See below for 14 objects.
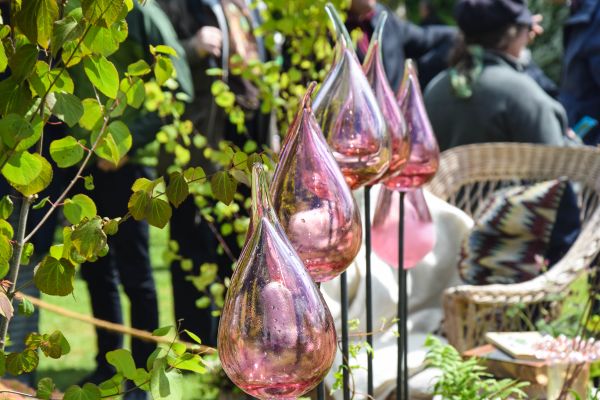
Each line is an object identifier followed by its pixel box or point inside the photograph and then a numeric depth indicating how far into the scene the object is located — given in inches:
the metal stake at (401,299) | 122.0
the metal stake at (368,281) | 113.3
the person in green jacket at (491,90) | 230.9
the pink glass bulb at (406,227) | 139.0
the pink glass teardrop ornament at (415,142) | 122.3
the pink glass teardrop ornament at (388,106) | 111.5
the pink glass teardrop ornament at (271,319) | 71.9
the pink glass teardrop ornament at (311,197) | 86.2
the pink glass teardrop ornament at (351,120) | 102.0
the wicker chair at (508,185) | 172.2
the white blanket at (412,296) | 160.7
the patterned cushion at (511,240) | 184.2
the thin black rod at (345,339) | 104.5
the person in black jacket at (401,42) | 265.6
